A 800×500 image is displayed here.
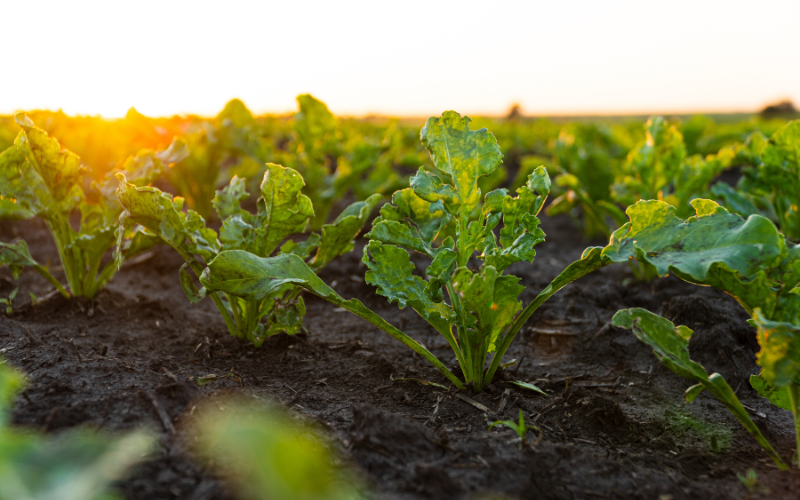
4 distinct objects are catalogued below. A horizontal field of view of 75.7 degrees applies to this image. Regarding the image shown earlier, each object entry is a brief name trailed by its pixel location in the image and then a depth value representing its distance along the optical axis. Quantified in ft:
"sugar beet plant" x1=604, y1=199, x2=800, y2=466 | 4.62
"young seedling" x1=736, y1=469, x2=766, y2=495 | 4.73
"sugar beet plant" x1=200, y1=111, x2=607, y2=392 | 6.08
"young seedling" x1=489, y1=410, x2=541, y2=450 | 5.17
